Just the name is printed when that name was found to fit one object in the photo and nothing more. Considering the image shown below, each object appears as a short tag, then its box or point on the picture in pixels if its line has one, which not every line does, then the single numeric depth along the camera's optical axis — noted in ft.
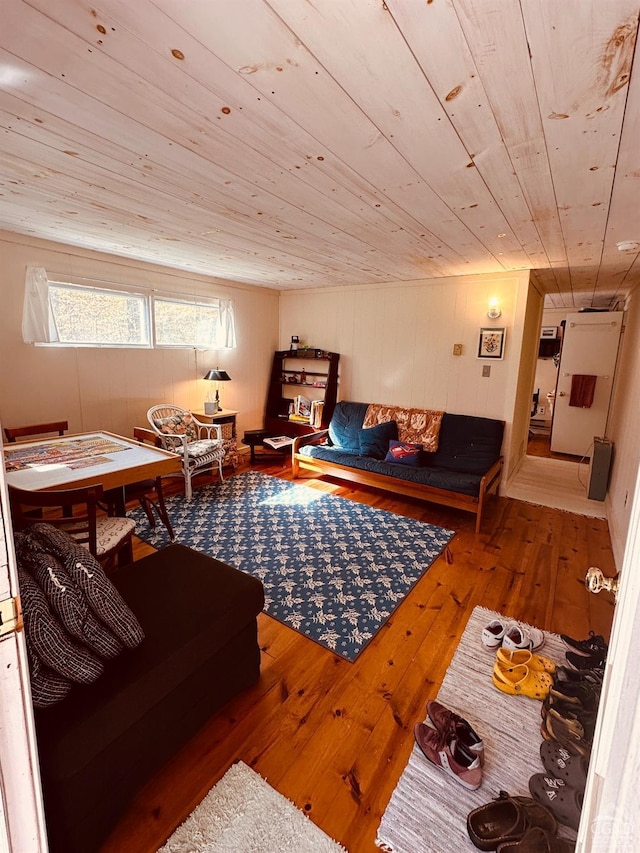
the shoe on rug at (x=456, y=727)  4.94
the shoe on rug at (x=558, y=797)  4.20
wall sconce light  13.03
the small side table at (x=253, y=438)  16.99
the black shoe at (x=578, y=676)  5.58
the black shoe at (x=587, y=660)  5.95
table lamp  15.34
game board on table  8.32
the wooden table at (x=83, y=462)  7.39
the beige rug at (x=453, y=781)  4.18
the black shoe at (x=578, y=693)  5.26
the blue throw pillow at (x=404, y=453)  13.42
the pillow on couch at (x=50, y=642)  3.56
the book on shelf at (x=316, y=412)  16.89
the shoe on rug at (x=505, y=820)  4.01
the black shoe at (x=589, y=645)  6.23
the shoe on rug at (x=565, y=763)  4.51
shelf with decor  17.01
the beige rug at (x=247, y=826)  4.02
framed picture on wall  13.14
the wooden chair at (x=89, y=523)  6.02
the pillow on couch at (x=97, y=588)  4.07
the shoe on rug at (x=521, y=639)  6.71
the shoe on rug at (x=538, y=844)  3.81
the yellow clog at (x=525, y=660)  6.20
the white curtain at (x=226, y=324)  16.33
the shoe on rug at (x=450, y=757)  4.68
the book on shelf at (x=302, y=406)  18.03
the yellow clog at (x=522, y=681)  5.92
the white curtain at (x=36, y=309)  10.70
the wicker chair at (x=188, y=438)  12.72
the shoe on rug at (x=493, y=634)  6.75
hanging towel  18.29
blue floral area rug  7.55
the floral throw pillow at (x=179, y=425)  13.64
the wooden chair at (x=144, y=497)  9.53
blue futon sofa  11.73
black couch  3.61
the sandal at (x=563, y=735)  4.81
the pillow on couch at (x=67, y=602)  3.81
